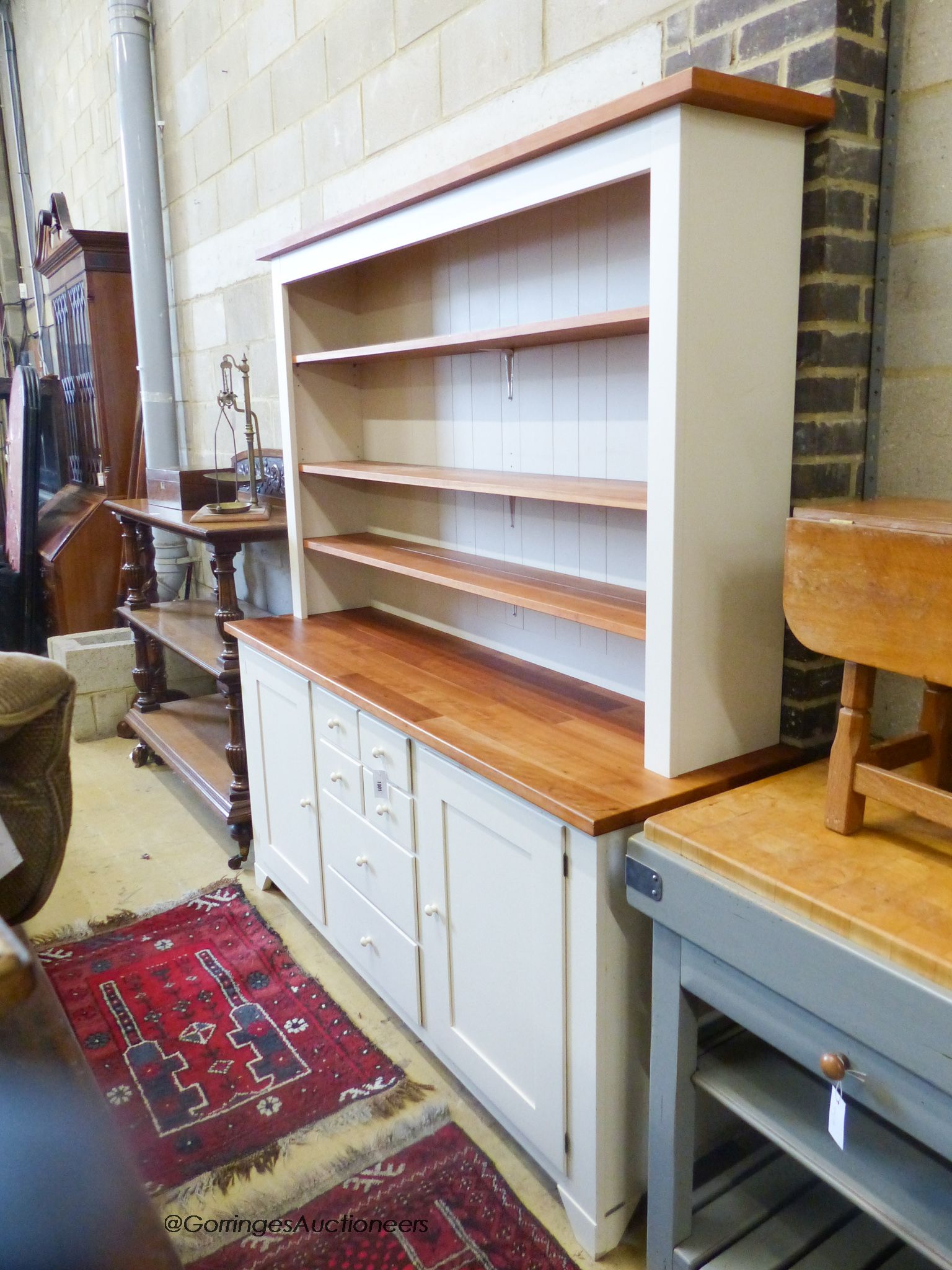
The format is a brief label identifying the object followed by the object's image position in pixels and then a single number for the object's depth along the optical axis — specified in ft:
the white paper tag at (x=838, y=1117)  3.82
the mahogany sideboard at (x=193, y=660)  9.36
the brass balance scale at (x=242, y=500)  9.62
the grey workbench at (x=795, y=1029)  3.56
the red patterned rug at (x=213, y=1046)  6.10
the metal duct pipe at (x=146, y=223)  13.35
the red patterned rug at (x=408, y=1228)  5.19
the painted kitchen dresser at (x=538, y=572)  4.75
